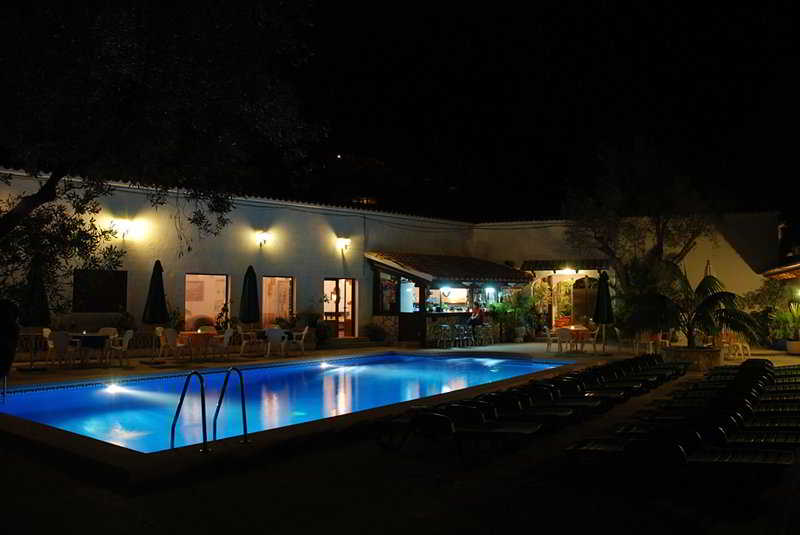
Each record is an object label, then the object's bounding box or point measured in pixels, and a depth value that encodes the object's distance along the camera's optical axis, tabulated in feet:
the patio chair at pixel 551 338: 62.35
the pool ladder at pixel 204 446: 19.64
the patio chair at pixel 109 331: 48.08
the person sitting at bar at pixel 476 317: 69.92
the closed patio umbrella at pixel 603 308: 58.18
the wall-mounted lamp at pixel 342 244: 68.59
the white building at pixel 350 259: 56.39
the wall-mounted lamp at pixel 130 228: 53.42
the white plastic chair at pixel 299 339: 57.42
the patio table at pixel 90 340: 45.42
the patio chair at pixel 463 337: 66.85
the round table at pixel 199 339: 51.57
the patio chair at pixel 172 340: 50.03
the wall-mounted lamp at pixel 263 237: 62.64
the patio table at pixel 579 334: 61.16
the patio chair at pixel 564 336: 60.49
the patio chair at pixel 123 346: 47.32
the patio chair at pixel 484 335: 68.95
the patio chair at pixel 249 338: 56.78
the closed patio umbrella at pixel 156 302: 49.98
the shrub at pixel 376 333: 68.08
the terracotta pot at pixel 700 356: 45.50
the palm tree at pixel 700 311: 43.32
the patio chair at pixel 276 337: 56.08
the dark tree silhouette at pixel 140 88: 23.47
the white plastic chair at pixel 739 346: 54.75
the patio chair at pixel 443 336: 65.74
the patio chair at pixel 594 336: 59.28
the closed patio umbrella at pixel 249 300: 56.34
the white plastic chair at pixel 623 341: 61.82
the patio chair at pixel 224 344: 54.03
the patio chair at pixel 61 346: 43.80
